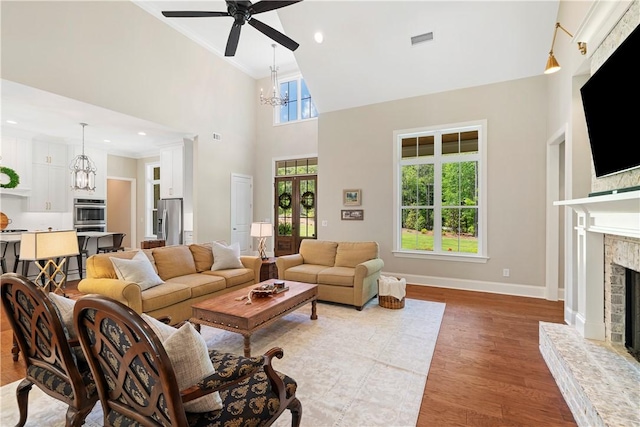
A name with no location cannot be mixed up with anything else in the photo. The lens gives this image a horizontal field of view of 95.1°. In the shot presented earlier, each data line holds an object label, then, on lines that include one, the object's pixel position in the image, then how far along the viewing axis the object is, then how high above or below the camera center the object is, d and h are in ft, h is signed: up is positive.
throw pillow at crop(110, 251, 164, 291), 10.39 -2.10
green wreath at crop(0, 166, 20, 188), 17.83 +2.21
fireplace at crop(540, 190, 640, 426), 5.77 -3.10
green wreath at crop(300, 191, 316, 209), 24.54 +1.23
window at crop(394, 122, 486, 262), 16.69 +1.39
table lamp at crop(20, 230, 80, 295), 8.32 -0.98
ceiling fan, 9.53 +6.84
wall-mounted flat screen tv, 6.30 +2.64
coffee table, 8.43 -3.00
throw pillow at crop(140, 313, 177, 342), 4.17 -1.72
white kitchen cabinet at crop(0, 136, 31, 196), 18.38 +3.43
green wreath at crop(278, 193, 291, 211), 25.64 +1.18
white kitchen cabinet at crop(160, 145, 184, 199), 21.84 +3.13
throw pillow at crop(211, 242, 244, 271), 13.91 -2.10
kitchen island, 15.41 -2.05
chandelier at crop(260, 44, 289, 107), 19.90 +7.96
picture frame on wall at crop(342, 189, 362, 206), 19.54 +1.20
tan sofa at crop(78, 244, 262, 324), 9.78 -2.69
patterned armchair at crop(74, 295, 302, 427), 3.42 -2.26
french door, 24.58 +0.29
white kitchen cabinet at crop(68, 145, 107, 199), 21.94 +3.47
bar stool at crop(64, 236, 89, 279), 18.38 -2.32
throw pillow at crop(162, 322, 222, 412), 3.77 -1.87
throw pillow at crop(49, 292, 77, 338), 5.20 -1.76
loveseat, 13.02 -2.67
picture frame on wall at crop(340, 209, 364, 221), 19.53 +0.02
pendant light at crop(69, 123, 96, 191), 19.79 +2.87
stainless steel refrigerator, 21.66 -0.59
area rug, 6.37 -4.30
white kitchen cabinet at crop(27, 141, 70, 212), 19.86 +2.43
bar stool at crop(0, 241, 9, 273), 16.12 -2.54
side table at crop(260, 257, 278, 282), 15.65 -2.97
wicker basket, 13.14 -3.93
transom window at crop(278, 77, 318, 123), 25.37 +9.74
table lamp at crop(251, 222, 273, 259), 15.67 -0.86
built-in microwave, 21.95 +0.08
